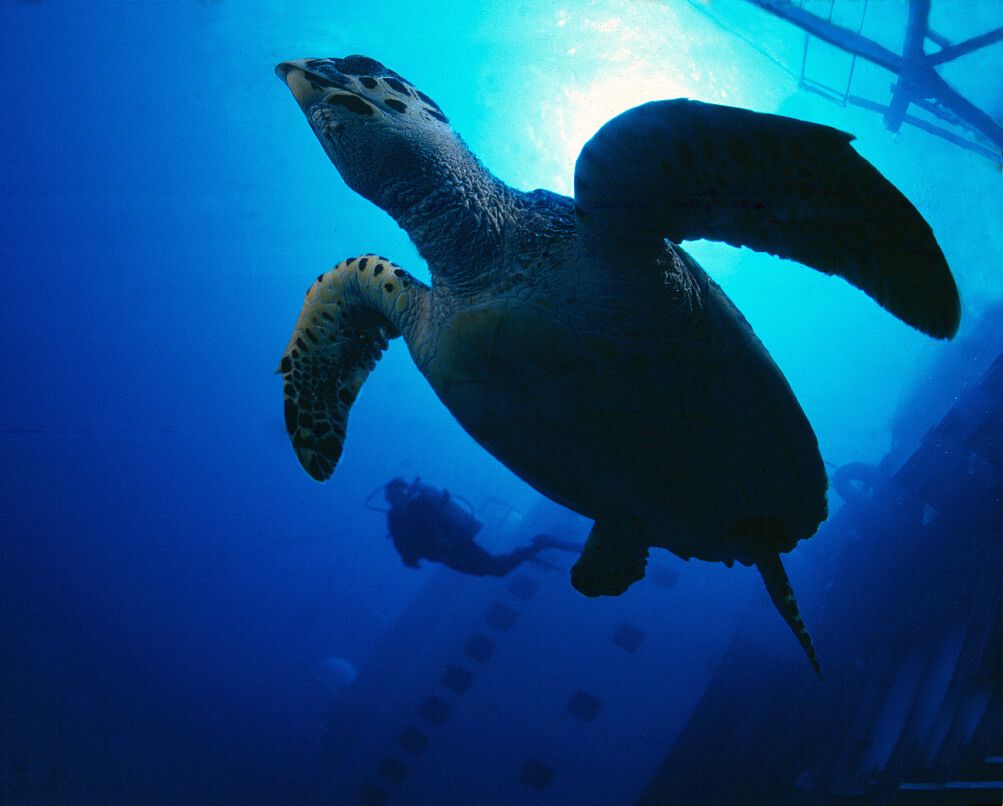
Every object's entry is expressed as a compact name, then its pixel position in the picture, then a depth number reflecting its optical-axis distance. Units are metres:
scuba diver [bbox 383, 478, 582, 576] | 7.45
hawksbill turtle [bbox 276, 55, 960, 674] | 0.83
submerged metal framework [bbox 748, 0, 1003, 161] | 4.00
